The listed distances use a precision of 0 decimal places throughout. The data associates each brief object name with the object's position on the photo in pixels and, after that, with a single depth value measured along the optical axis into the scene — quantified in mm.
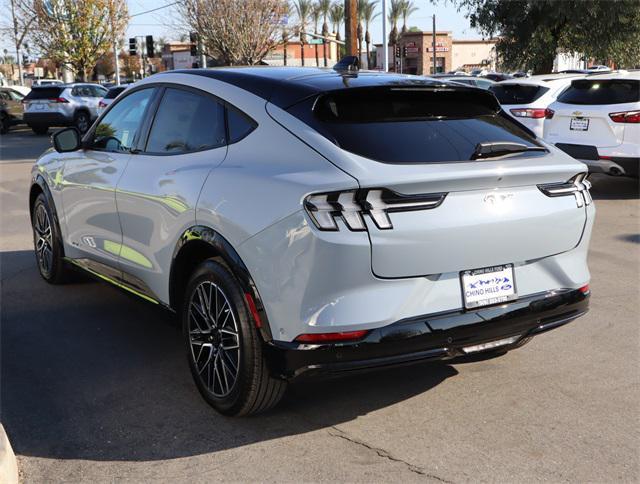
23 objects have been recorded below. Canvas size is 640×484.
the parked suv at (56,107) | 25172
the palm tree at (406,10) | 70500
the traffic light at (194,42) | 35938
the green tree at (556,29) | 19078
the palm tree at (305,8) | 60406
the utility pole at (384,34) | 29048
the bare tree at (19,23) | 41031
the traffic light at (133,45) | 39750
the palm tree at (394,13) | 70312
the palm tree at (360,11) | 66625
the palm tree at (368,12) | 67312
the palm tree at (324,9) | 66831
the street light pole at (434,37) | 68375
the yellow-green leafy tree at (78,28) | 38844
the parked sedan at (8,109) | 26734
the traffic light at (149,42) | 36844
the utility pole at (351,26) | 21156
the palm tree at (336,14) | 68688
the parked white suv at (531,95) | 12039
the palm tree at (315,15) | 66750
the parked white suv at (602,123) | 10234
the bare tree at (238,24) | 34562
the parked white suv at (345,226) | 3262
